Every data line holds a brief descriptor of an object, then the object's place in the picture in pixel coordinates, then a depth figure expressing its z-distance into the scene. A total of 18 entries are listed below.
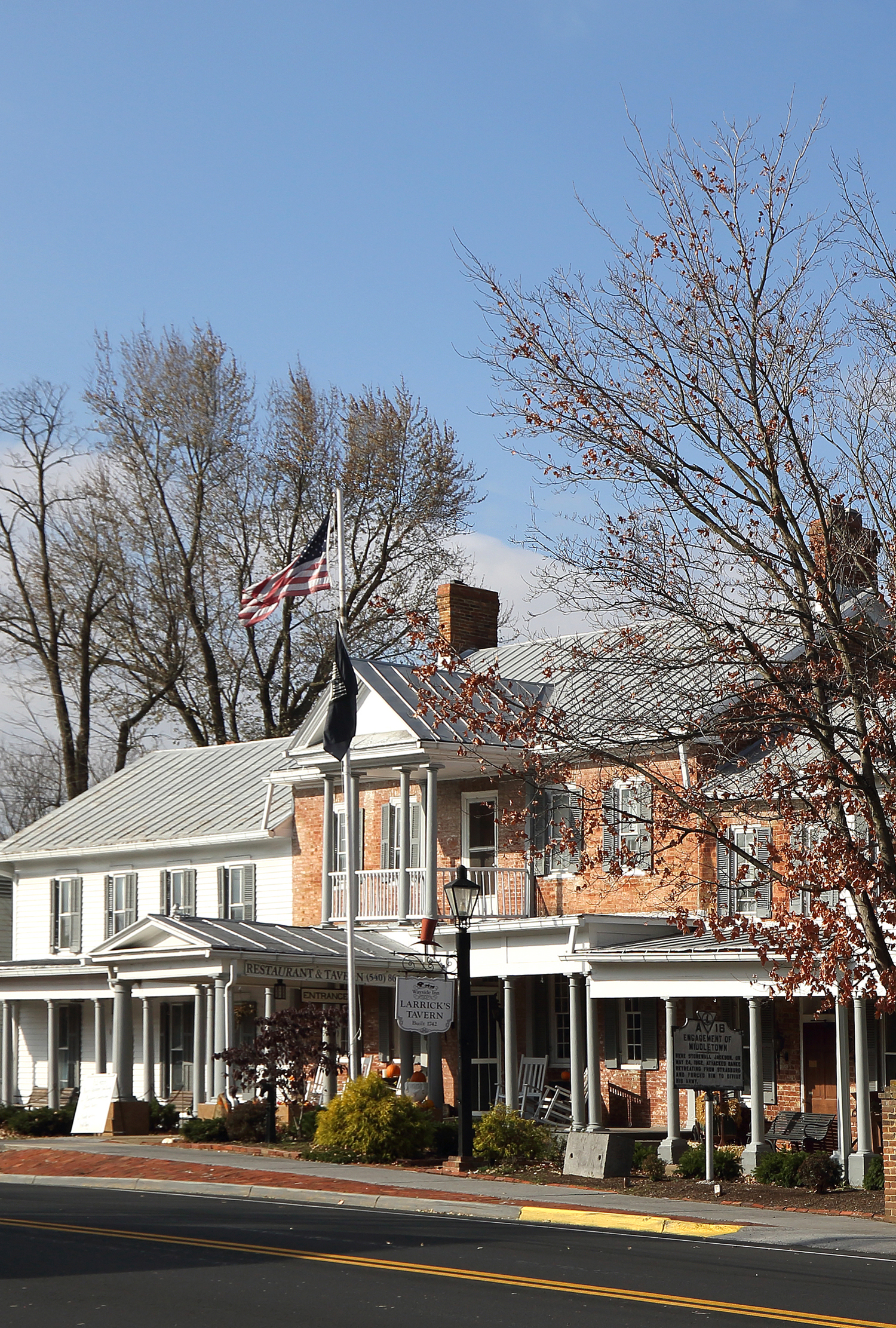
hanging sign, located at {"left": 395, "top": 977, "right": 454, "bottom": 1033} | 22.97
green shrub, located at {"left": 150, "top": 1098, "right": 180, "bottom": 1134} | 28.53
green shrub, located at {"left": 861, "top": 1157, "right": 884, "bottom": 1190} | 20.61
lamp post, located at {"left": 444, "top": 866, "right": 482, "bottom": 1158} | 21.80
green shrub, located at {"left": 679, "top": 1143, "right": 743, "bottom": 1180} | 22.14
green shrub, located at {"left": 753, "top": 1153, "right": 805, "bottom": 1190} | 21.11
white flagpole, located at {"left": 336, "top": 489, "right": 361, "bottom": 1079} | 25.72
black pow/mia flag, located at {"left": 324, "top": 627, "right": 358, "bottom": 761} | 27.89
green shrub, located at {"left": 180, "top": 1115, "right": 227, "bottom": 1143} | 25.69
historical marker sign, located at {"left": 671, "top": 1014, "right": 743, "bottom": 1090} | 21.06
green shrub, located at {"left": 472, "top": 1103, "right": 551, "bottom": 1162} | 22.56
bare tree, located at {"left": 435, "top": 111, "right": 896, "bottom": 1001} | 16.69
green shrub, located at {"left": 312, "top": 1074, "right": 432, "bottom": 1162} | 22.88
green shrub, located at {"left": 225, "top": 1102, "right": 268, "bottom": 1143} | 25.62
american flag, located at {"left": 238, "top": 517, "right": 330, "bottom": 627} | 28.53
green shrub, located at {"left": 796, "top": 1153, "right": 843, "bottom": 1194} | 20.81
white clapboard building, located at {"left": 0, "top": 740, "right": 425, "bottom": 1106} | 28.19
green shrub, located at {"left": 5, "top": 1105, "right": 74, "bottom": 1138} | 29.11
